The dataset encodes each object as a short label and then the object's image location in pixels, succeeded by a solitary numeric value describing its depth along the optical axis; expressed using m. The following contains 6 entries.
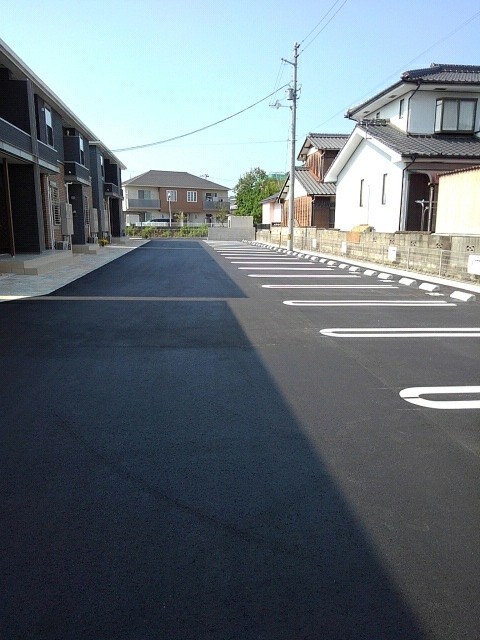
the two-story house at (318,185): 33.19
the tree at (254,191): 58.78
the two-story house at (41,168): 14.23
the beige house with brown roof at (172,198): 58.12
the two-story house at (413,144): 21.14
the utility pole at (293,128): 25.61
